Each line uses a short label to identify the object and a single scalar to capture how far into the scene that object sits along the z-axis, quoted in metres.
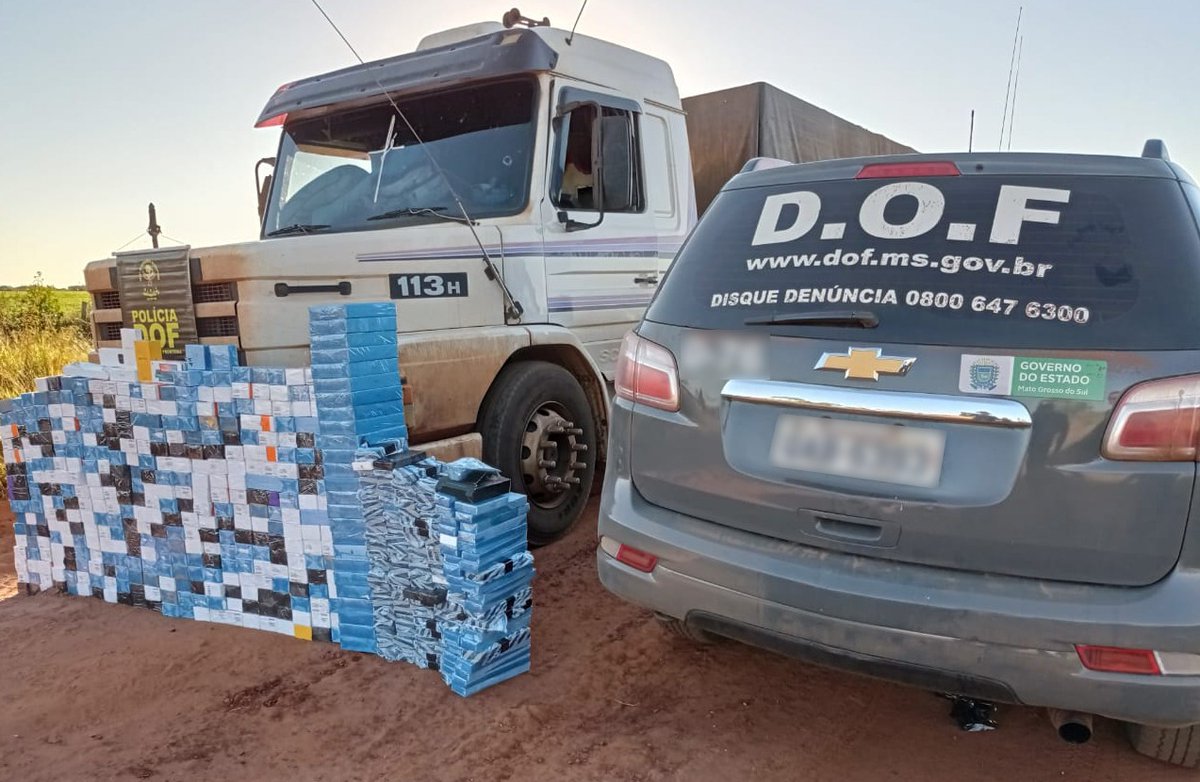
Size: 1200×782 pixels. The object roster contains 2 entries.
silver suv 1.92
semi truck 3.64
